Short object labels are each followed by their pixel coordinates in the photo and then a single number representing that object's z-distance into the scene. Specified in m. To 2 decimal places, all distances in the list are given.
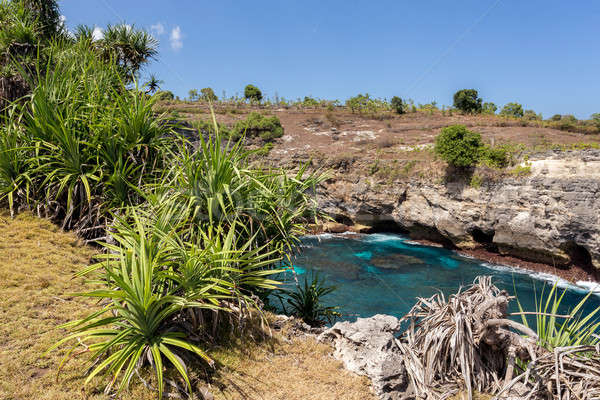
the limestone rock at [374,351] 3.61
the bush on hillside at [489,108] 36.29
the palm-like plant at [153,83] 12.03
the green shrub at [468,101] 34.97
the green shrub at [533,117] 30.71
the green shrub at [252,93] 40.31
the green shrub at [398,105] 36.62
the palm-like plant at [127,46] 10.41
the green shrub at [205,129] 25.09
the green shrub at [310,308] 5.75
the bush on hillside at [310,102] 40.94
